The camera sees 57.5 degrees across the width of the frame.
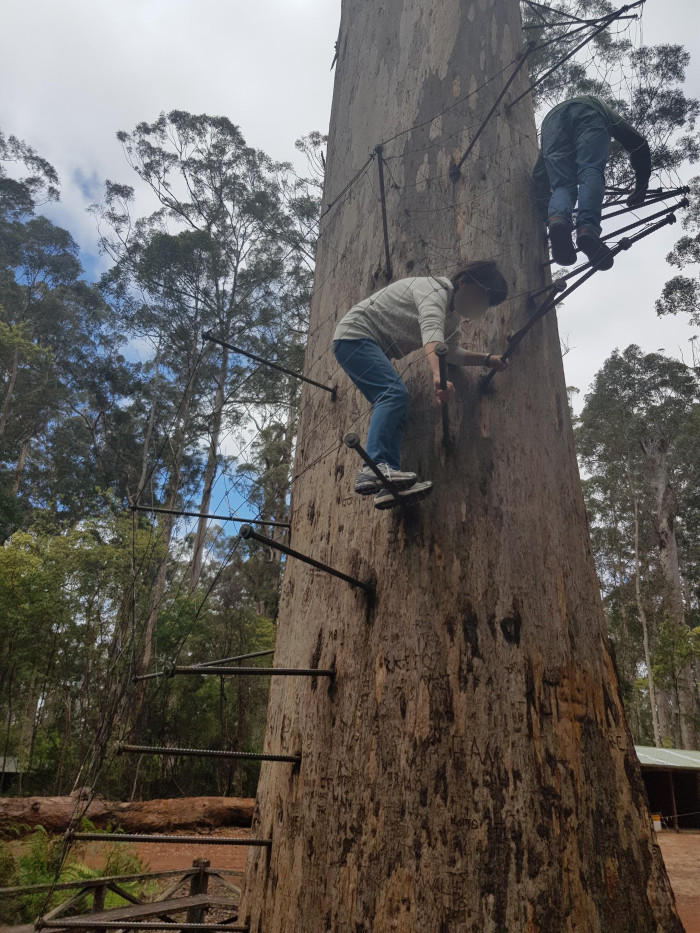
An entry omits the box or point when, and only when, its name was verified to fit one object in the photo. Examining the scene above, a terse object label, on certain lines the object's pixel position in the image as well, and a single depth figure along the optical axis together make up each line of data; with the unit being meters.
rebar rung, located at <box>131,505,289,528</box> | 2.02
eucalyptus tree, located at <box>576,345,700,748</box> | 21.91
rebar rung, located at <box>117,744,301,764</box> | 1.51
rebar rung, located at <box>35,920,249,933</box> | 1.50
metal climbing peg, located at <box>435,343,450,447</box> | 1.80
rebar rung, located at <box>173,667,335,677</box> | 1.57
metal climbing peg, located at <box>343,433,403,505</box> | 1.54
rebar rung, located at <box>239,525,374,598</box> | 1.74
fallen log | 9.30
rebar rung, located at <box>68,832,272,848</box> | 1.58
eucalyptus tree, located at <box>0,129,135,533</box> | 20.72
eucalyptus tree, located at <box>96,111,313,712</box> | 16.95
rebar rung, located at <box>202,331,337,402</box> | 2.16
